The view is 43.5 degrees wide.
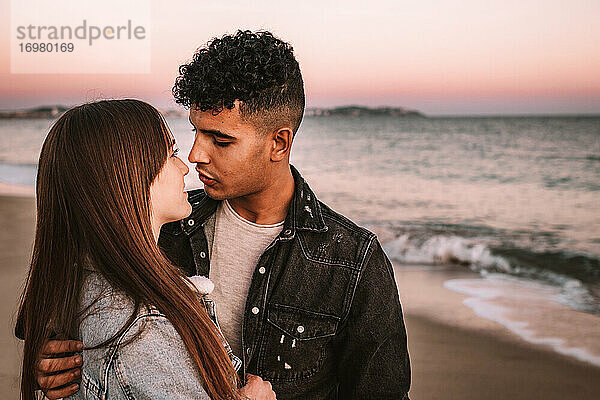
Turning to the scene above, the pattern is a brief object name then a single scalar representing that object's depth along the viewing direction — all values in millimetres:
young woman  1376
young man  2062
